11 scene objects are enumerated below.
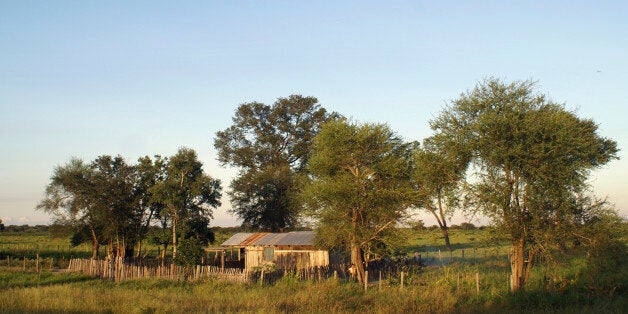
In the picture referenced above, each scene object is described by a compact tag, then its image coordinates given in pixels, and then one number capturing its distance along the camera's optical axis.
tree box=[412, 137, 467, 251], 23.09
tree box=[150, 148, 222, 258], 43.19
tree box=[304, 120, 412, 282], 28.89
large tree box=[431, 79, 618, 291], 21.16
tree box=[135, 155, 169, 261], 45.94
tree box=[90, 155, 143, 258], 45.53
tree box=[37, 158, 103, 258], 45.62
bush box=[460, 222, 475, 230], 107.75
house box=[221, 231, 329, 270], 37.03
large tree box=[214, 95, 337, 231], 49.56
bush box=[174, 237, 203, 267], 32.03
